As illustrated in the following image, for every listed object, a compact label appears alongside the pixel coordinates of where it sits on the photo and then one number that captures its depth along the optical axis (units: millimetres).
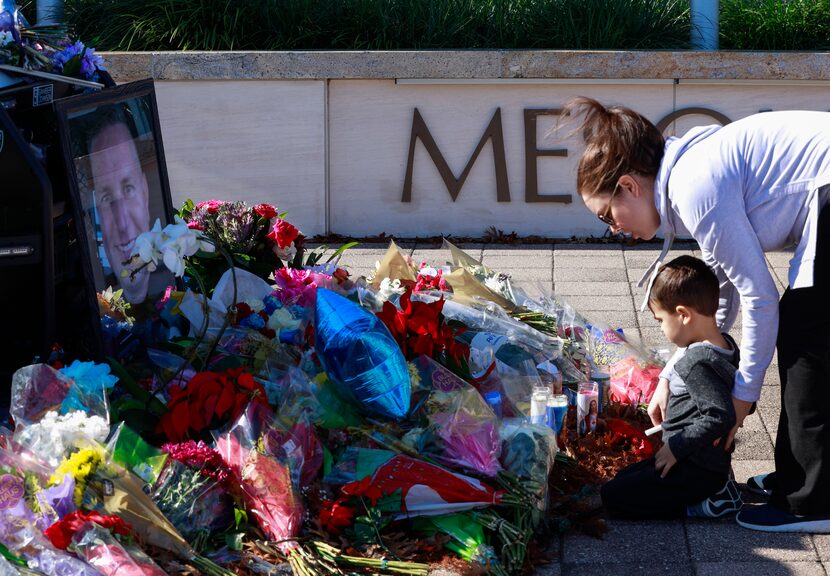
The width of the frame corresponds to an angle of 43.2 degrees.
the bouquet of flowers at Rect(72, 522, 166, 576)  2676
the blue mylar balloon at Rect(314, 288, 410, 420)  3318
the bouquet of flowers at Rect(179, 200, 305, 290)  4363
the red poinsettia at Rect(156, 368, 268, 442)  3184
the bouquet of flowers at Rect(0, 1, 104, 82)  3742
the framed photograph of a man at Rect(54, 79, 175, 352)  3633
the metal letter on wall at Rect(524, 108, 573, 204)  7605
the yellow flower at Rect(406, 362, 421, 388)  3496
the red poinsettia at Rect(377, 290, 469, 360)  3762
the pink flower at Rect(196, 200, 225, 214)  4449
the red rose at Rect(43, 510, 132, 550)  2711
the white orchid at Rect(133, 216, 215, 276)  3539
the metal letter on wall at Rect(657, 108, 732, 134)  7488
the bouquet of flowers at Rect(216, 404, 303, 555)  3002
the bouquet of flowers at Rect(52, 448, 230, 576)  2803
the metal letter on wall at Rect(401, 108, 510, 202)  7656
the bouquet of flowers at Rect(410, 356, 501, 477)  3256
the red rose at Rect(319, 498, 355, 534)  3031
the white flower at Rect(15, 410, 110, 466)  2887
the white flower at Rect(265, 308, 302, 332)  3975
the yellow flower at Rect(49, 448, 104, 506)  2793
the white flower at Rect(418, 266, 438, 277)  4883
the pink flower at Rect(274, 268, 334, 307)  4238
